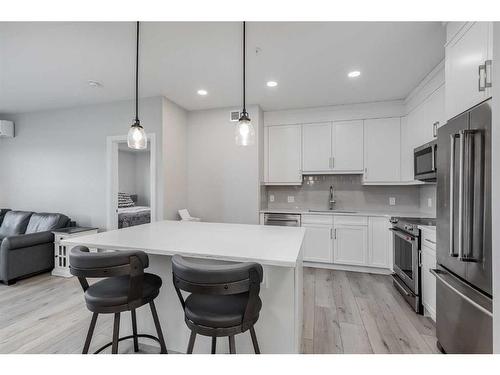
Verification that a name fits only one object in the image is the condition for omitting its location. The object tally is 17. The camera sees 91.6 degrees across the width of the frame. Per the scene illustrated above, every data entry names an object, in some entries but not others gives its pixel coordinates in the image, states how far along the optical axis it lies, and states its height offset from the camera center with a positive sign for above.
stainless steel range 2.51 -0.76
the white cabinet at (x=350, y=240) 3.67 -0.76
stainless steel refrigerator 1.40 -0.27
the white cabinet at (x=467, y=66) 1.48 +0.85
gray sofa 3.19 -0.75
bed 4.50 -0.56
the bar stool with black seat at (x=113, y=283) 1.33 -0.57
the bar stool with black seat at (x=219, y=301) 1.11 -0.54
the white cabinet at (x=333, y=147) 3.93 +0.72
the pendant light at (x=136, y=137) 2.06 +0.45
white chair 3.94 -0.43
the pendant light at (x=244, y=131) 2.01 +0.49
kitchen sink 4.04 -0.35
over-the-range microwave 2.52 +0.32
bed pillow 6.69 -0.32
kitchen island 1.45 -0.51
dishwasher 3.95 -0.47
